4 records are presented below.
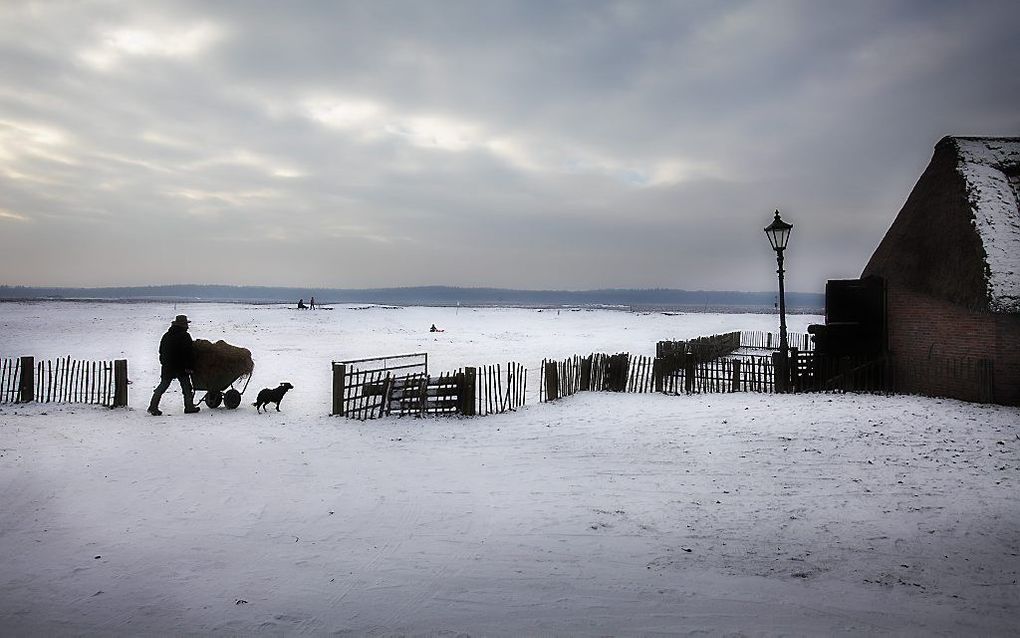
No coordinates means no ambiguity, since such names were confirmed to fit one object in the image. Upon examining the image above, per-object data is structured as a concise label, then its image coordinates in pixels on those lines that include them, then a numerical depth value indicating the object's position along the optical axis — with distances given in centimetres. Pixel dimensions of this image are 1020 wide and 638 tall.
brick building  1289
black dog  1298
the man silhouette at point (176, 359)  1201
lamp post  1493
